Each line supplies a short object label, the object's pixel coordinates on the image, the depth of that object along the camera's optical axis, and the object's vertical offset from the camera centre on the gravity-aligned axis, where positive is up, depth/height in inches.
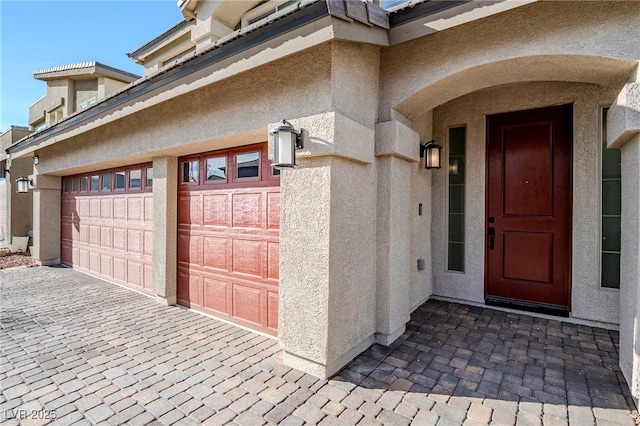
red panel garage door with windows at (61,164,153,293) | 255.1 -13.5
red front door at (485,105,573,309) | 185.2 +3.0
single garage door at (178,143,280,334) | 173.3 -16.3
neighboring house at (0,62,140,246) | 507.2 +195.6
